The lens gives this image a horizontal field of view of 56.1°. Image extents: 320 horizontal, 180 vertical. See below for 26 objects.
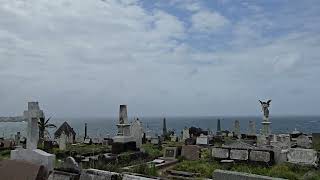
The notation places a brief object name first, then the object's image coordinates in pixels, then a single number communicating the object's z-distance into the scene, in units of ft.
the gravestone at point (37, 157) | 24.22
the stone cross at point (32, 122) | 25.25
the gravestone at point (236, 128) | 67.59
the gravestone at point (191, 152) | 38.18
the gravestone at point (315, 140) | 45.31
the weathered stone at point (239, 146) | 34.52
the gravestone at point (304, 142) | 47.07
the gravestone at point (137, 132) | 42.90
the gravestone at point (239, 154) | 33.04
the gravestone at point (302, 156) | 32.36
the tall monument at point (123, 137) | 40.07
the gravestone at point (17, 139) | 56.08
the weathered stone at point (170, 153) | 39.19
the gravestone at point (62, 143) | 48.69
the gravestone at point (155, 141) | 56.98
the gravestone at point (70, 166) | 24.04
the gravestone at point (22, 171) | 23.40
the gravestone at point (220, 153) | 34.40
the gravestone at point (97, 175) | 22.16
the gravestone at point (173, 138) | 64.86
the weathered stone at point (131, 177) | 21.01
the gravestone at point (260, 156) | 32.23
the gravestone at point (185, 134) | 64.26
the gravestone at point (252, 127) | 68.13
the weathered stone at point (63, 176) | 23.25
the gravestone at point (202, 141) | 53.02
